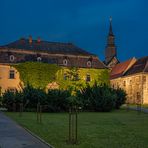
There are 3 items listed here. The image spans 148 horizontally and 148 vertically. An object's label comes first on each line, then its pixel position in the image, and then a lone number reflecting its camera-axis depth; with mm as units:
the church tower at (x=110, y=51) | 90125
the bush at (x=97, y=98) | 34969
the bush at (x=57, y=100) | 33406
